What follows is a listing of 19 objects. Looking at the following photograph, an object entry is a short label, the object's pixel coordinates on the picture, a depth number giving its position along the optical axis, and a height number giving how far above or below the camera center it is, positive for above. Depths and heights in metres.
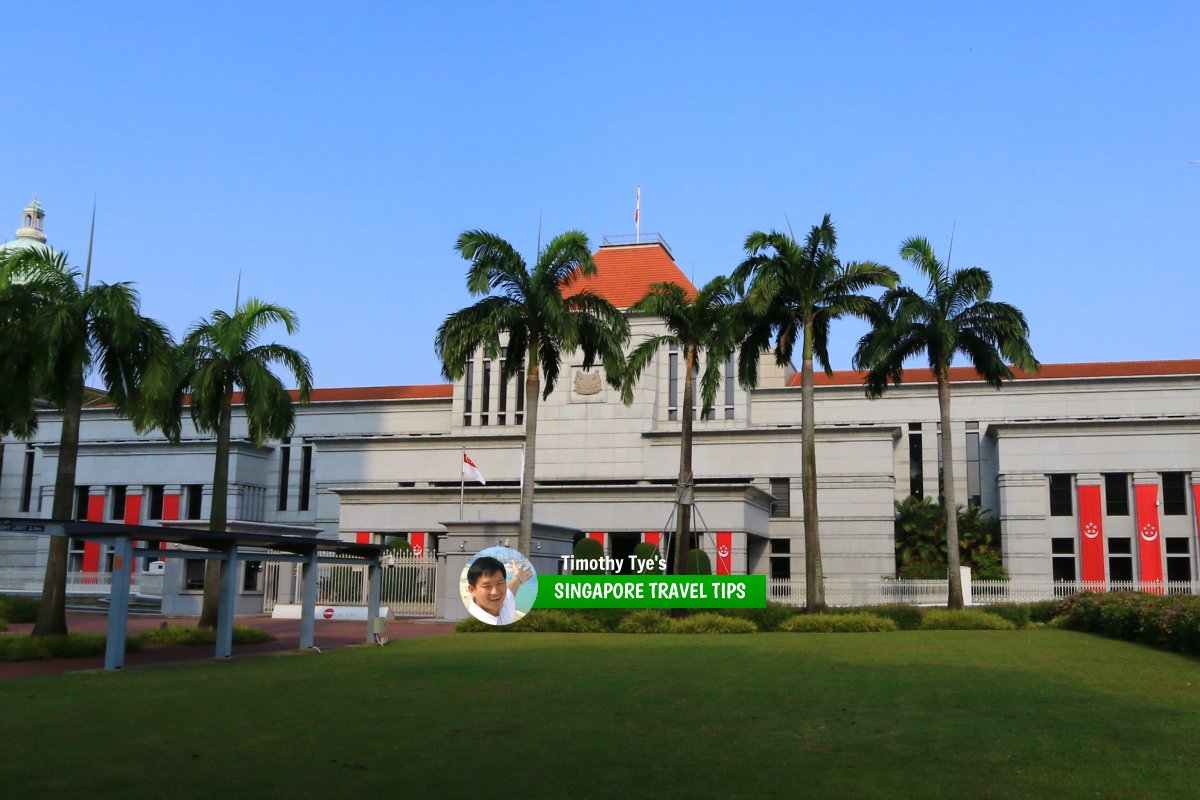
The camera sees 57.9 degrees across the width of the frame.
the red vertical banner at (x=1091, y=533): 49.97 +2.35
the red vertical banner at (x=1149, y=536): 49.53 +2.26
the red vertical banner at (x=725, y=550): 47.91 +1.07
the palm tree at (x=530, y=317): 30.62 +7.17
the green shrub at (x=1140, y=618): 21.09 -0.73
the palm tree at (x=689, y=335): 32.66 +7.23
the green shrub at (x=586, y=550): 41.78 +0.80
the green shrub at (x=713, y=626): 28.55 -1.34
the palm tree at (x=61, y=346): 23.11 +4.58
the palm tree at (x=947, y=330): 33.28 +7.69
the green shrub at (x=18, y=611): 33.34 -1.70
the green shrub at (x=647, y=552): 43.78 +0.84
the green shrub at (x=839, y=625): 28.56 -1.23
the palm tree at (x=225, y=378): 27.81 +4.69
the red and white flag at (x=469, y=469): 42.19 +3.86
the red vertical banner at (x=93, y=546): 58.03 +0.63
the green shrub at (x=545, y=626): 29.08 -1.50
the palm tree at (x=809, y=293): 31.36 +8.31
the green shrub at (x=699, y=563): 39.03 +0.38
